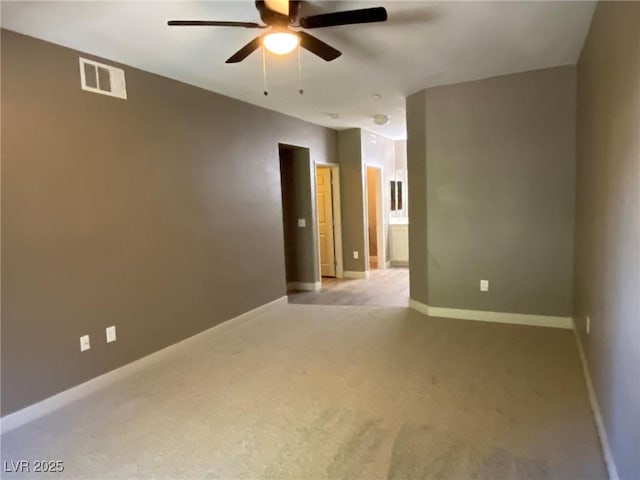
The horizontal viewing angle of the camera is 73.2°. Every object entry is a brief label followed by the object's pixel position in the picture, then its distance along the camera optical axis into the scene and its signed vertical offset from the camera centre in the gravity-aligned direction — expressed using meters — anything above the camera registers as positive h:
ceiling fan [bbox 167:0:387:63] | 2.33 +1.02
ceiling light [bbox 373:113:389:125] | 5.88 +1.17
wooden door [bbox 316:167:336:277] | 7.36 -0.26
